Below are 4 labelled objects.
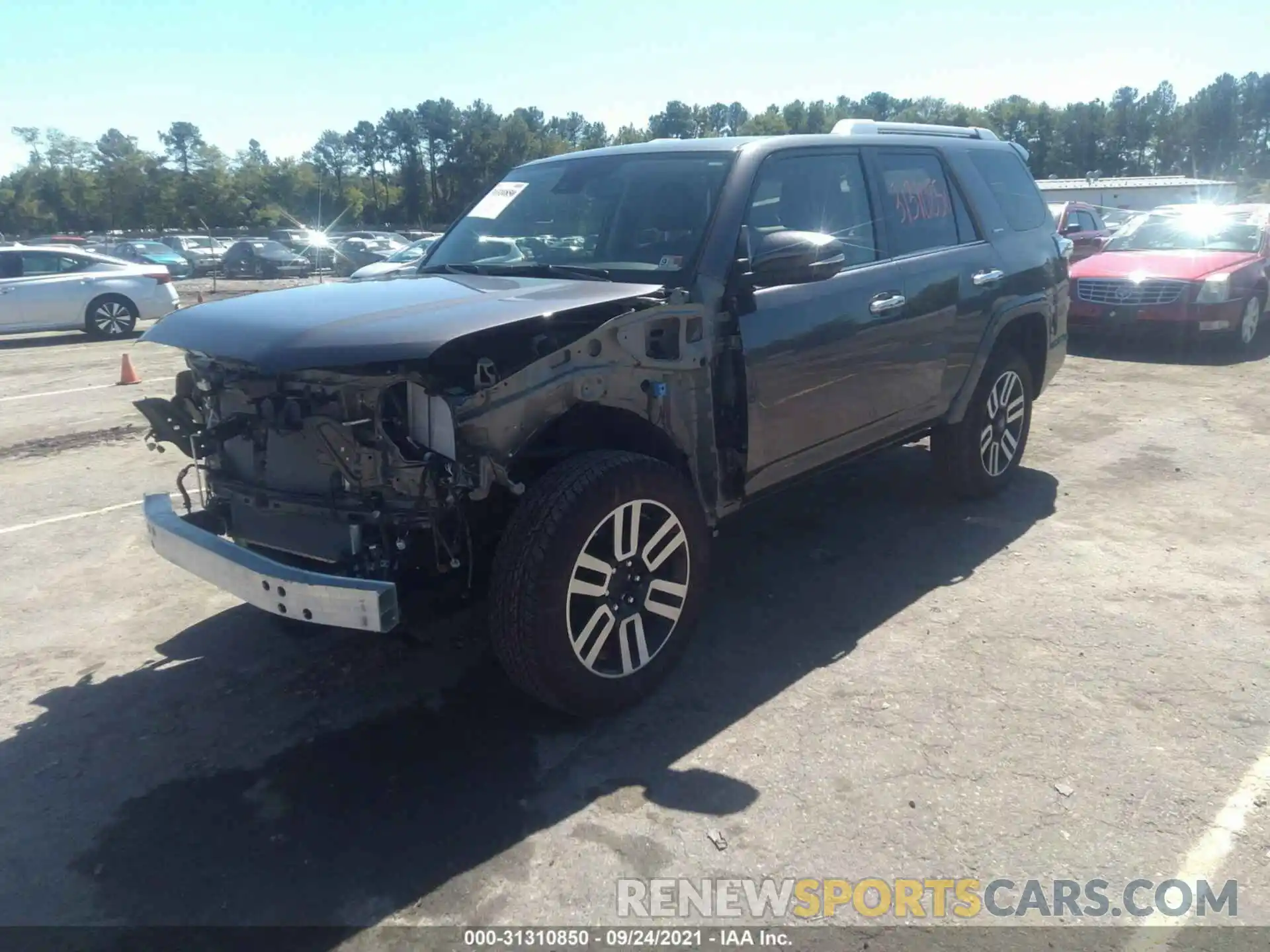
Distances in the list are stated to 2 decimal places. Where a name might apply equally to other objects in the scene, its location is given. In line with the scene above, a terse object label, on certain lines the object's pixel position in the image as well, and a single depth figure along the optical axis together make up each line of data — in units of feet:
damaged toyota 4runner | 10.45
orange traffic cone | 34.09
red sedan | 35.35
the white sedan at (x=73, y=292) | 48.67
